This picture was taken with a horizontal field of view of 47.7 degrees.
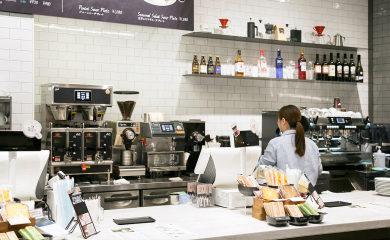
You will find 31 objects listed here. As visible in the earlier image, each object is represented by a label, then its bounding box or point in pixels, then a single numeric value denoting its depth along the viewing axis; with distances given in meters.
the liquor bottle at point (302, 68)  6.31
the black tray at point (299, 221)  2.52
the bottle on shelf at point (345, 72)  6.52
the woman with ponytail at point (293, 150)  3.61
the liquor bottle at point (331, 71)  6.42
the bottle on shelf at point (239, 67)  5.80
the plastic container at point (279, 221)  2.49
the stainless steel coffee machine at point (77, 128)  4.33
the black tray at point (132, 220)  2.62
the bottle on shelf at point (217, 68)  5.67
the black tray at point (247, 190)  2.86
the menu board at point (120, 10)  4.68
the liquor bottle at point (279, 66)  6.15
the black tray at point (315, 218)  2.57
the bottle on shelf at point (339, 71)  6.52
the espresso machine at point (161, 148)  4.75
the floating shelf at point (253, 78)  5.64
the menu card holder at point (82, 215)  2.26
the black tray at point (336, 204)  3.14
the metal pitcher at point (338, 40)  6.53
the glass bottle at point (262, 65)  6.01
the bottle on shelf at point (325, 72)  6.41
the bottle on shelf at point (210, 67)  5.66
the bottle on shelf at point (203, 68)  5.62
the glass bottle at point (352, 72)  6.61
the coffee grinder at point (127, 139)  4.65
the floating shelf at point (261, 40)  5.71
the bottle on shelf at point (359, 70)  6.74
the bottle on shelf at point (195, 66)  5.63
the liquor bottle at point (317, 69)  6.41
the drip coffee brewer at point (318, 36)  6.43
